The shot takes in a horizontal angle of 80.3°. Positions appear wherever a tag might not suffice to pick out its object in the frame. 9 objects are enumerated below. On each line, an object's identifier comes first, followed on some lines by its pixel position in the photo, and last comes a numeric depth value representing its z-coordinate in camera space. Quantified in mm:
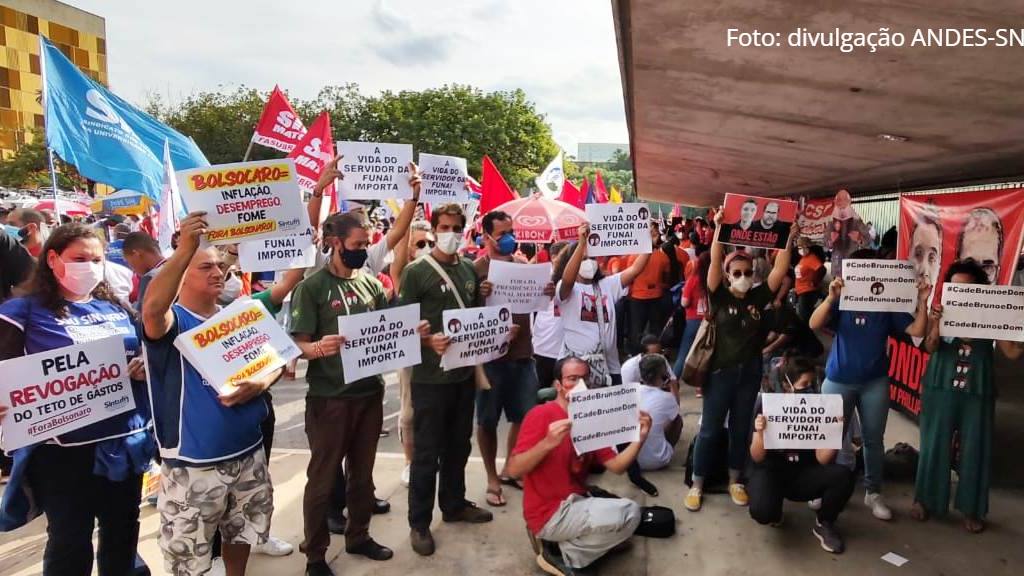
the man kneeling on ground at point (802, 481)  3770
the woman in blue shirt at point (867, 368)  4168
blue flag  4867
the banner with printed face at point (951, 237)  4668
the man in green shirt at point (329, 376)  3281
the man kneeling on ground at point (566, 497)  3297
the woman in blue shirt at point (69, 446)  2584
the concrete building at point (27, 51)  36656
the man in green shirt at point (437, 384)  3689
